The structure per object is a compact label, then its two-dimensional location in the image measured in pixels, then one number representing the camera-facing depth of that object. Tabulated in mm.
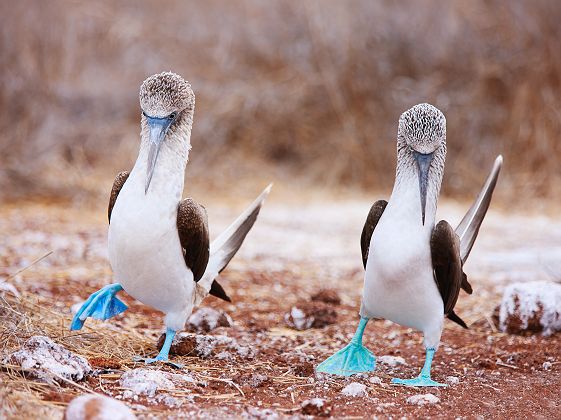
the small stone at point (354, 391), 6594
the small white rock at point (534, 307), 9062
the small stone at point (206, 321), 8953
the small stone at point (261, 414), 5719
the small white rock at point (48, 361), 6020
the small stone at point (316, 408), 5922
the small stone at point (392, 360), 8031
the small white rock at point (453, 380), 7258
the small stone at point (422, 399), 6469
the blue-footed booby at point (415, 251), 6910
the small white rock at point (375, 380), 7098
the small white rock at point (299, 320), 9516
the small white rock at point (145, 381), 6090
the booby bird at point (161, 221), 6824
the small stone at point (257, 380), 6816
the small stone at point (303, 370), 7355
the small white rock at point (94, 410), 4961
